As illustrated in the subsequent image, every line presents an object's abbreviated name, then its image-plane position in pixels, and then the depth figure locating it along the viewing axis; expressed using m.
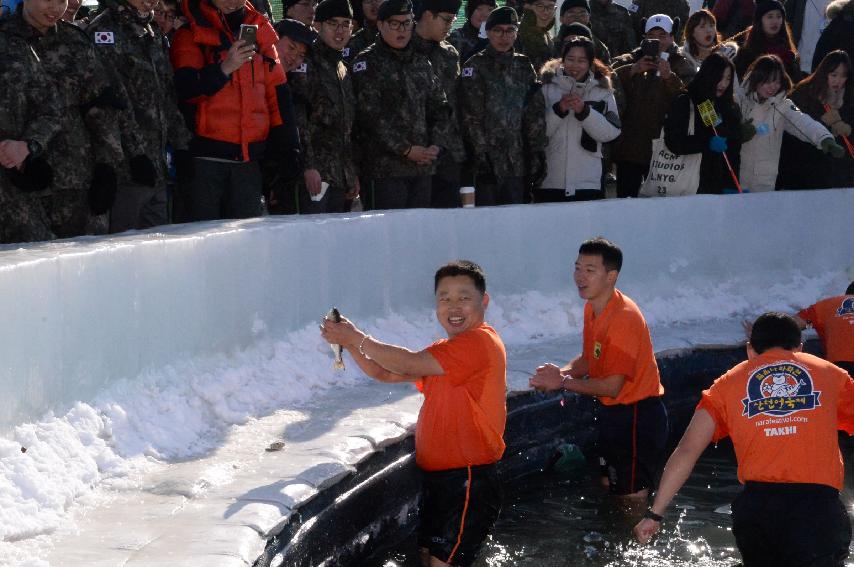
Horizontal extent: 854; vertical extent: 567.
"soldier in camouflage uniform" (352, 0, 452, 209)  9.13
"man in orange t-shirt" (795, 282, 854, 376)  8.35
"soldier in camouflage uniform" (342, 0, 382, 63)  9.82
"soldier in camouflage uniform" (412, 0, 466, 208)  9.66
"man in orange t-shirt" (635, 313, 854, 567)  5.16
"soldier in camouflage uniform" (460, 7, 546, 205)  9.93
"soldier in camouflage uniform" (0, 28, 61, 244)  6.36
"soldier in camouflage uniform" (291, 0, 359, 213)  8.70
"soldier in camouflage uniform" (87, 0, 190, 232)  7.16
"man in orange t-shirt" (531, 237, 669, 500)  6.87
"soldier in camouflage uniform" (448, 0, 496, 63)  11.03
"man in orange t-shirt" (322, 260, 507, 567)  5.49
